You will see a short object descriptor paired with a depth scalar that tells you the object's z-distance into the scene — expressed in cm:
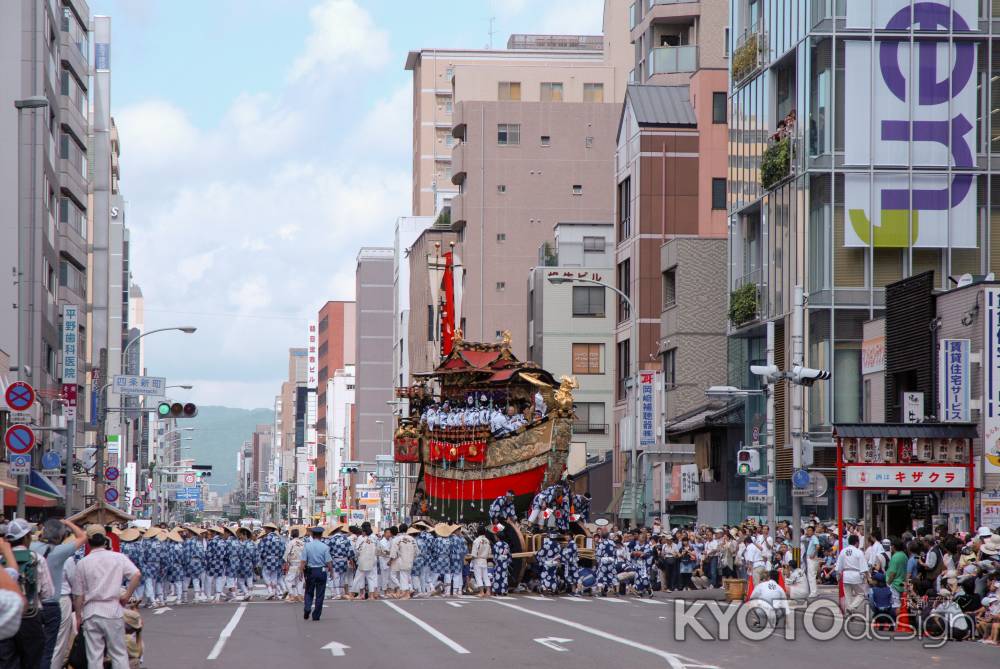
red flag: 5612
